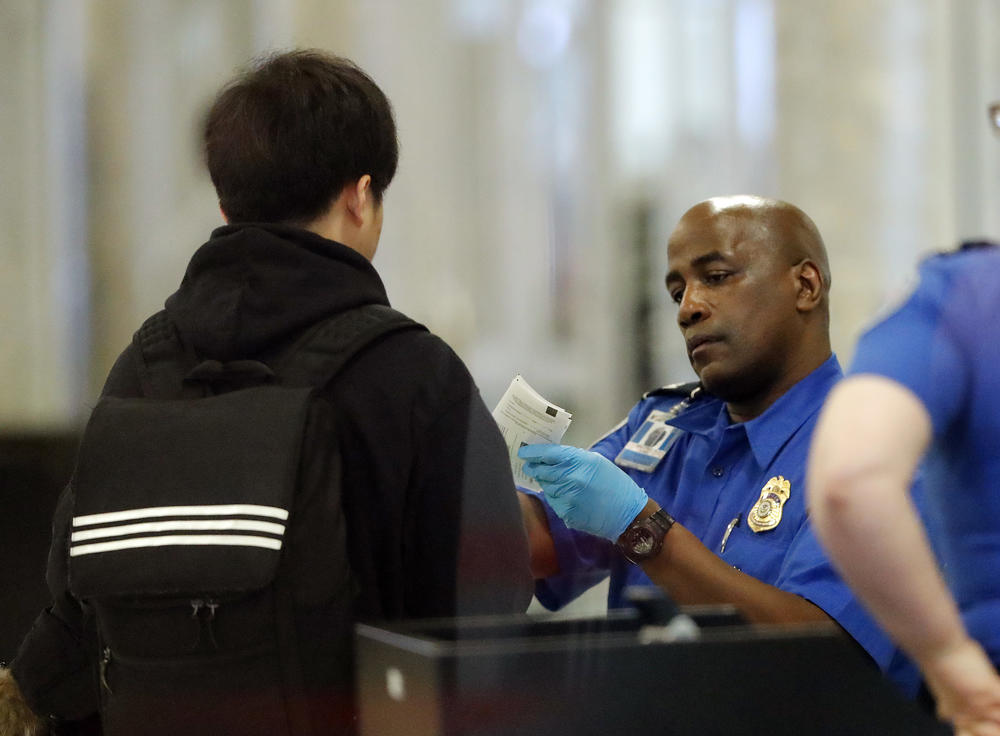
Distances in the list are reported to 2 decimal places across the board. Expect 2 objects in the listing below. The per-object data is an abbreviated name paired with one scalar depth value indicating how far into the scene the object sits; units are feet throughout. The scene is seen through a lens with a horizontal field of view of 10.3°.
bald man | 20.72
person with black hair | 19.68
